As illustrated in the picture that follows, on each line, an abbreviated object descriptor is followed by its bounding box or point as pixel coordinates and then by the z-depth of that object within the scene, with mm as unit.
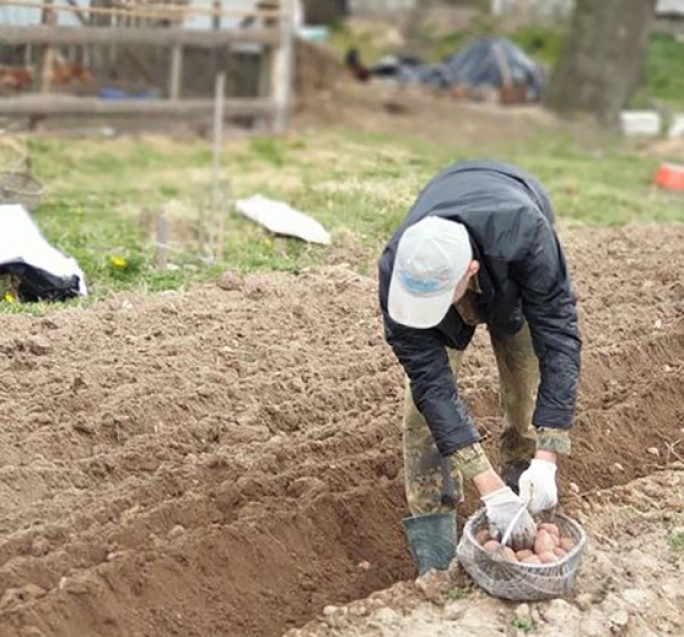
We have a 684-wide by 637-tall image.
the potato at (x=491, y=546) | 5260
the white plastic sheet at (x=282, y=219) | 9859
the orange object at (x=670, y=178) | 13273
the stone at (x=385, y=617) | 5238
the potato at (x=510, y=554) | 5235
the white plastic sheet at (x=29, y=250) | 8258
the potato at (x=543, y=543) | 5344
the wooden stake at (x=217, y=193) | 9836
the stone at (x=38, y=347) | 7266
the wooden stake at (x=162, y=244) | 9133
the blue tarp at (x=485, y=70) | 20297
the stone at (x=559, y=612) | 5258
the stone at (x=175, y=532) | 5664
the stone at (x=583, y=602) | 5355
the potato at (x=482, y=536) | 5395
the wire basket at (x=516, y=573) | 5223
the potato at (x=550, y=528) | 5473
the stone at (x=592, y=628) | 5191
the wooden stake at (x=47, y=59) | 12956
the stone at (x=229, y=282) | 8578
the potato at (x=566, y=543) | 5445
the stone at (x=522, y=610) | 5266
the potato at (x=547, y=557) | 5293
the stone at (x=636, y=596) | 5445
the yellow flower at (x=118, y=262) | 8938
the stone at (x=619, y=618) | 5258
